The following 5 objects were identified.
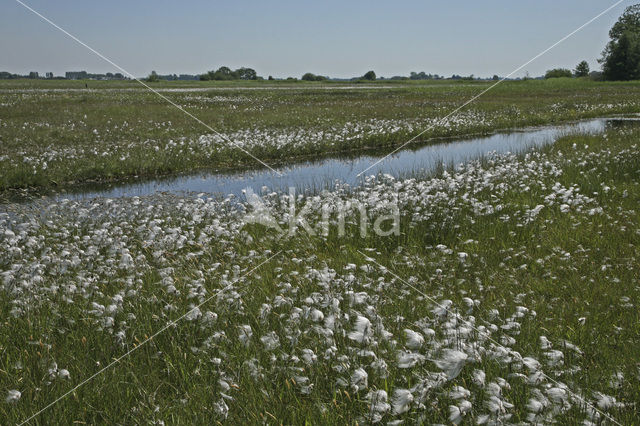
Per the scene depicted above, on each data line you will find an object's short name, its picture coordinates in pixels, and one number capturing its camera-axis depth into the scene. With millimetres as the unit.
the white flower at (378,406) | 3084
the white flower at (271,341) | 4387
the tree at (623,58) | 86375
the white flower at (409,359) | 3225
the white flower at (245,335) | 4480
